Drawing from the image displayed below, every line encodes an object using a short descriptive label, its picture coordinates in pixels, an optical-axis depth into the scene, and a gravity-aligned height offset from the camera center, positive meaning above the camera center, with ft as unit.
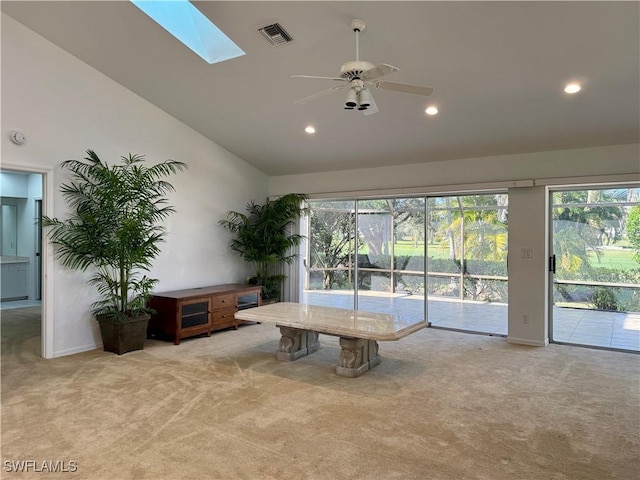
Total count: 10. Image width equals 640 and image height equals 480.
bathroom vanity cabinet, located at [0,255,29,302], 25.75 -2.29
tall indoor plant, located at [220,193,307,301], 22.02 +0.40
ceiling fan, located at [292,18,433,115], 9.43 +3.86
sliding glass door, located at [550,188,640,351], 16.37 -1.03
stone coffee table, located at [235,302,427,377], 11.99 -2.58
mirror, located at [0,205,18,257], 27.55 +0.74
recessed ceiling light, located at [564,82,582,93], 12.59 +4.83
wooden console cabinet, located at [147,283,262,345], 16.58 -2.94
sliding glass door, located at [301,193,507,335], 19.66 -0.78
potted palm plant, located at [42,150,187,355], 14.74 +0.18
